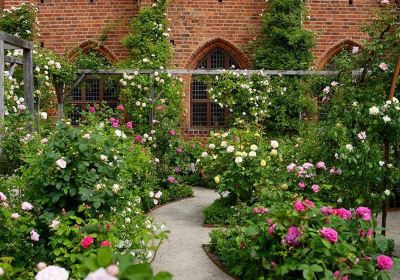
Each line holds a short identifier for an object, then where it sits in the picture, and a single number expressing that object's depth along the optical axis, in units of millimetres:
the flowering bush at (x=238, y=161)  6766
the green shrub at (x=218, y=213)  7094
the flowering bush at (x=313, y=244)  3391
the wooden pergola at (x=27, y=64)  7920
